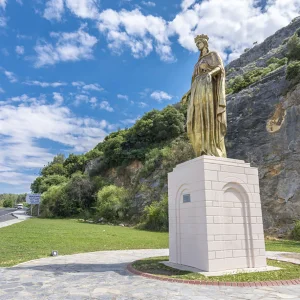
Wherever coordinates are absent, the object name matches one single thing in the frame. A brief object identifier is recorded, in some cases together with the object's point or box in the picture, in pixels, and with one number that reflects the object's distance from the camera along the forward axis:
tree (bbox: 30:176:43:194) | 48.63
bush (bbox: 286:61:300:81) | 20.59
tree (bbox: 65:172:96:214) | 33.06
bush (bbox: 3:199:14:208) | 90.19
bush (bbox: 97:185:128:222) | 25.34
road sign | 32.75
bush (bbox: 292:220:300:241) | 15.23
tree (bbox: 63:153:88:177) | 43.62
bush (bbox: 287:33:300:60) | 23.95
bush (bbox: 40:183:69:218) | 32.94
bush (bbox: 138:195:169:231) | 19.69
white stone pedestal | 6.53
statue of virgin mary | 7.64
